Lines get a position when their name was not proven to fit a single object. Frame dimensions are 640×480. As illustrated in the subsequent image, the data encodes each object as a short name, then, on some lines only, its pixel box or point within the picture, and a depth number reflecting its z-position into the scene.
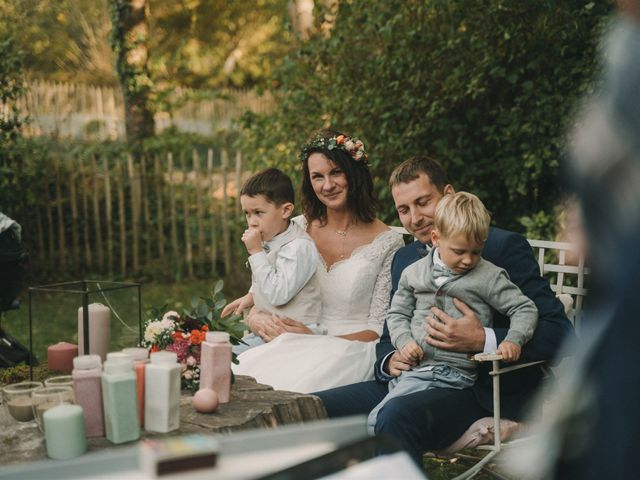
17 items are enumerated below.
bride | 3.45
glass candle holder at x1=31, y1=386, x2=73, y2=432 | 2.24
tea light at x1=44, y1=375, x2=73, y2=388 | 2.27
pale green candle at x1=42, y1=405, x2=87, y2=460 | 2.08
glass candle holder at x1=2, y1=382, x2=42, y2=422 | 2.37
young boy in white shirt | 3.61
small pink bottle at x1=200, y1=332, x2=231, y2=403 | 2.54
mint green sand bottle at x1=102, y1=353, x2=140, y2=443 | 2.13
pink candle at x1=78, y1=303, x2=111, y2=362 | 2.61
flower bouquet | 2.75
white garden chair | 2.90
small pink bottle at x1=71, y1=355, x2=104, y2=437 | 2.17
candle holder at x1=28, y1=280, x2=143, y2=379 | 2.56
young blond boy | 2.94
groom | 2.93
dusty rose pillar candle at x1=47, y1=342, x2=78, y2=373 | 2.71
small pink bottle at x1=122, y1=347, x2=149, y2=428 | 2.27
